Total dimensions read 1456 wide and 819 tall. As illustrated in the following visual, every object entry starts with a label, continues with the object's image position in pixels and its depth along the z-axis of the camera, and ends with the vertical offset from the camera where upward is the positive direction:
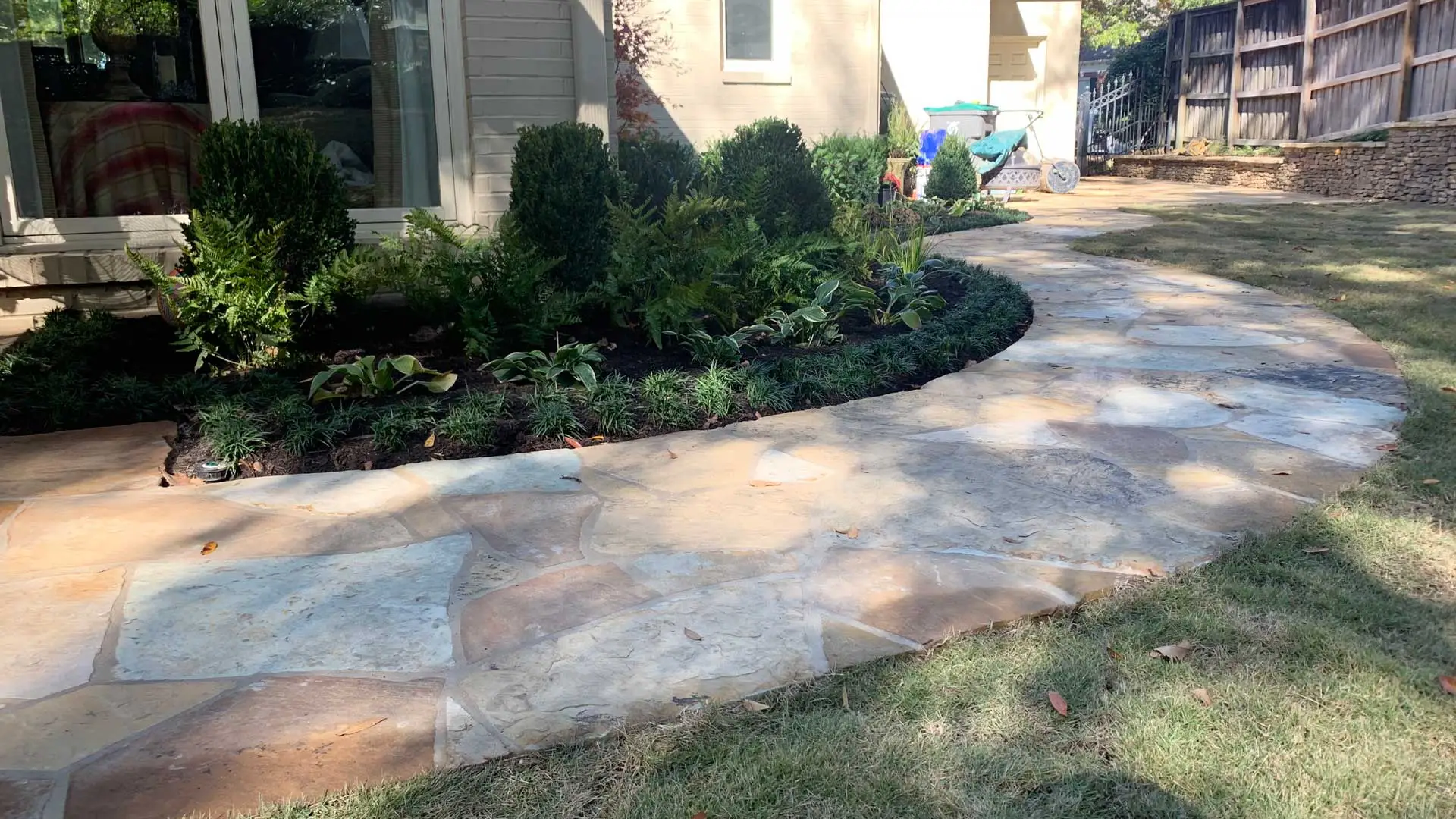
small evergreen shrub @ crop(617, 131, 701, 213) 8.17 +0.25
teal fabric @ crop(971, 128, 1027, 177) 13.86 +0.59
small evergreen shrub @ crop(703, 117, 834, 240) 7.15 +0.15
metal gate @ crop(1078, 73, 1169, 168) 19.80 +1.44
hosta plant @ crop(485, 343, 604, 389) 4.33 -0.67
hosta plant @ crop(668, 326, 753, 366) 4.73 -0.66
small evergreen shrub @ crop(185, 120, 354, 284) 4.40 +0.07
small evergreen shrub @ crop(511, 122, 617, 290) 5.10 +0.03
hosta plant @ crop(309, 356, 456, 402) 4.14 -0.69
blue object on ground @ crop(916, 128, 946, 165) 13.94 +0.67
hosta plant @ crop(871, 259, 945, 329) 5.56 -0.58
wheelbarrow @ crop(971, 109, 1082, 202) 13.92 +0.35
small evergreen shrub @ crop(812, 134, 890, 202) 11.45 +0.35
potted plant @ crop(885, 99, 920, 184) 13.73 +0.75
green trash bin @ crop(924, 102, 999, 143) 14.17 +1.01
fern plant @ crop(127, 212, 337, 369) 4.25 -0.36
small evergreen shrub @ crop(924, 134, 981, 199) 12.71 +0.26
